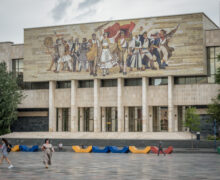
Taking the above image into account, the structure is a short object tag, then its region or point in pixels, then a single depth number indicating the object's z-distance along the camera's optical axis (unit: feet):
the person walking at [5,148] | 72.74
